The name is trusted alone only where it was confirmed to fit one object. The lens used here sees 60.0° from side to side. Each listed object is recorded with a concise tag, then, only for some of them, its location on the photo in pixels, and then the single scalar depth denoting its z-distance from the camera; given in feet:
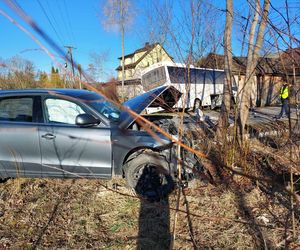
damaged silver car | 12.20
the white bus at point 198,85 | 44.73
